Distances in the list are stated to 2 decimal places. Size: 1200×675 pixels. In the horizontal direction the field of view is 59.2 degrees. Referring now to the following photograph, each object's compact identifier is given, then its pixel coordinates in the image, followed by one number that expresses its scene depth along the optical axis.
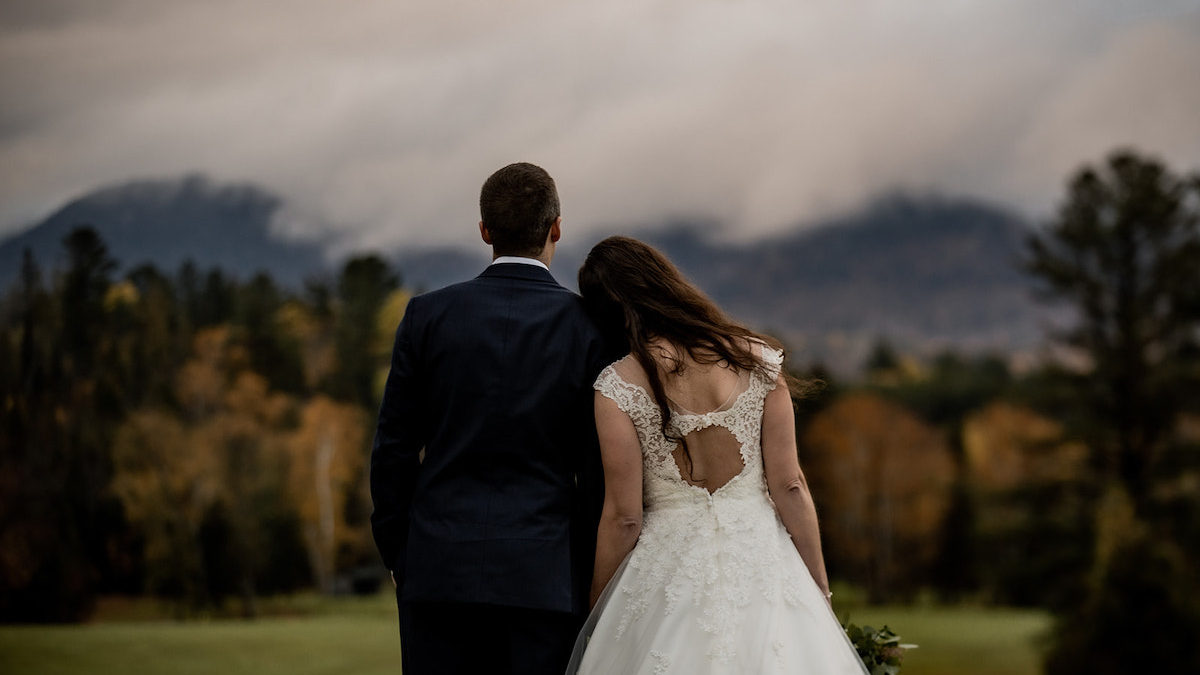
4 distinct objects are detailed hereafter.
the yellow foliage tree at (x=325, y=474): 19.47
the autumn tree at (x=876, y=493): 32.38
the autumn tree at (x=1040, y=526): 25.17
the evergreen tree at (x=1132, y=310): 25.34
